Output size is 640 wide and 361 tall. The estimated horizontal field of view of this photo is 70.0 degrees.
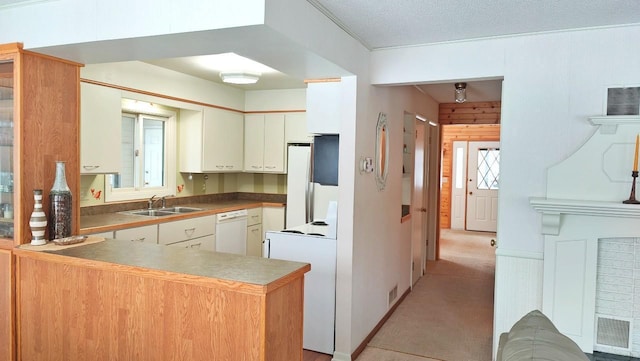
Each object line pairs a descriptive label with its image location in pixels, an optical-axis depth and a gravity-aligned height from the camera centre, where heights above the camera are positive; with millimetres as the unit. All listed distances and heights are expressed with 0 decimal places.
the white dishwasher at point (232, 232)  5066 -754
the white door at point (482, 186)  9633 -298
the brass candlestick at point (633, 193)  2635 -106
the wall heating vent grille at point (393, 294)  4349 -1210
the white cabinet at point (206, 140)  5281 +305
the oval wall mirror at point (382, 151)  3770 +157
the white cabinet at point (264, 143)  5824 +309
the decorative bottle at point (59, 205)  2711 -254
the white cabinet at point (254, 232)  5582 -808
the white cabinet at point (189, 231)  4247 -650
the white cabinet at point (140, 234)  3791 -597
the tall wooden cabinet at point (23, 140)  2629 +128
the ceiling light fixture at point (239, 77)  4592 +905
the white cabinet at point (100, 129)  3797 +296
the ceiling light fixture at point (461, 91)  4543 +797
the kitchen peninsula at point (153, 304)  2064 -690
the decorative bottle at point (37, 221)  2635 -342
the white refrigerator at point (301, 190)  5031 -251
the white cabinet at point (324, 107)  3482 +467
